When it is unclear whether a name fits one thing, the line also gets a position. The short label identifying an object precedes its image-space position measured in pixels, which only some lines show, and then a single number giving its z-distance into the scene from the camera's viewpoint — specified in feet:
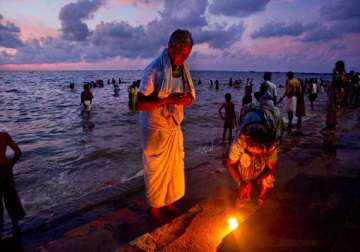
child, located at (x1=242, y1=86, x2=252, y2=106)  29.12
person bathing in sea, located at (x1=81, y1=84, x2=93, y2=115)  49.66
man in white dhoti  9.74
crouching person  9.92
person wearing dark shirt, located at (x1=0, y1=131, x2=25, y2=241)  12.14
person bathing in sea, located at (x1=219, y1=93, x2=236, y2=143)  30.19
